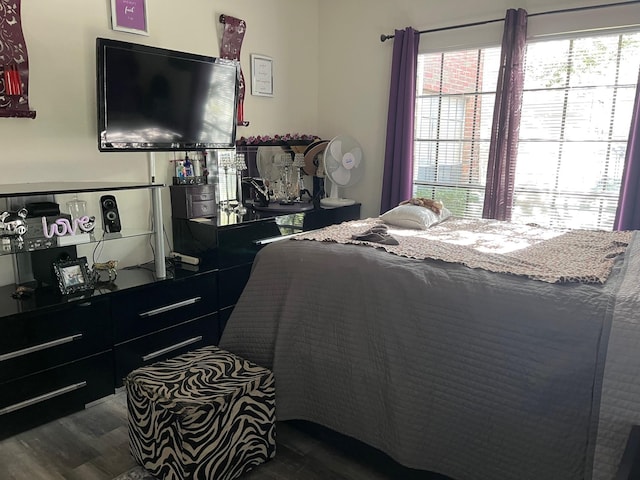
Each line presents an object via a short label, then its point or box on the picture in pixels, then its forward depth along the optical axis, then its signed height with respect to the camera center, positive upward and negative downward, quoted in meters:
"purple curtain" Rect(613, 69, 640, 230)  3.02 -0.13
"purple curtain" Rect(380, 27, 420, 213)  3.88 +0.27
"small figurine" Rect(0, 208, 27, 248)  2.30 -0.37
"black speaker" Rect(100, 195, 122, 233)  2.75 -0.37
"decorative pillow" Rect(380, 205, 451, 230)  2.91 -0.37
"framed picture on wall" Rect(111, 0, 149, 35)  2.91 +0.79
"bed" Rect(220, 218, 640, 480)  1.48 -0.67
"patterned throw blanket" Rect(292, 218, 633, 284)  1.87 -0.41
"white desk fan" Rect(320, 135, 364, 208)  3.93 -0.09
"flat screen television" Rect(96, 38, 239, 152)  2.64 +0.30
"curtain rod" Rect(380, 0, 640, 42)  3.09 +0.97
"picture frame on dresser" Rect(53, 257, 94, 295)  2.52 -0.66
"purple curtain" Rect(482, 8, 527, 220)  3.39 +0.25
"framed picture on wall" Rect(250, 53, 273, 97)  3.88 +0.61
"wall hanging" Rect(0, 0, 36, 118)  2.44 +0.42
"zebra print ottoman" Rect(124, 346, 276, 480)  1.81 -1.01
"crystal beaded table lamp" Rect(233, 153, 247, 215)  3.74 -0.15
